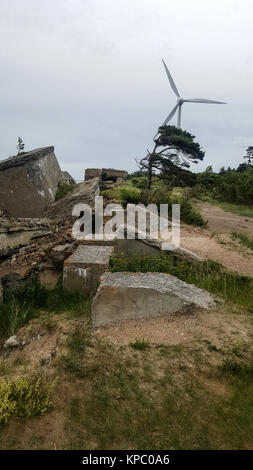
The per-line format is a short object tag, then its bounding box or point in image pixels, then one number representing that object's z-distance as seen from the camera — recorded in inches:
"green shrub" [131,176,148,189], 796.6
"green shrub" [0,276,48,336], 176.6
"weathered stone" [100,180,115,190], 549.3
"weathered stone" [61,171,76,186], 364.4
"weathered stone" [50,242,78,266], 242.4
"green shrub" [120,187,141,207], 427.0
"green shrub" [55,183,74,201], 303.4
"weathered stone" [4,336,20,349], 156.2
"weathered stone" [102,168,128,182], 671.4
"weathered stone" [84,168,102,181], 584.3
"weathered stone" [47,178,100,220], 272.8
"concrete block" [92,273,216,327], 163.0
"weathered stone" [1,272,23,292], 222.1
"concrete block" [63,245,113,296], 204.7
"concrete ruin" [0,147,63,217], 251.3
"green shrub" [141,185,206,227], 458.6
